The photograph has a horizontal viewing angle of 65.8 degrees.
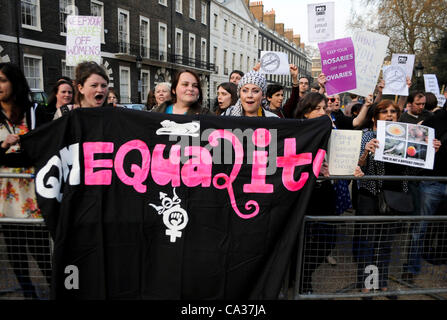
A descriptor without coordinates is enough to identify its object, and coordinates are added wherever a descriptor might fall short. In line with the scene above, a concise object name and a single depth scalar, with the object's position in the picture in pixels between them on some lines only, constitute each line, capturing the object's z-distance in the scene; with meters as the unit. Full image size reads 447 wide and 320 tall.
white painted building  36.66
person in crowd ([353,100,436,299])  3.00
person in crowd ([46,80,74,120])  4.52
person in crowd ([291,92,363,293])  2.90
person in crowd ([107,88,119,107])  5.88
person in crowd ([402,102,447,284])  3.74
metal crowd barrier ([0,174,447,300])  2.76
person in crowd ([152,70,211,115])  3.44
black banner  2.63
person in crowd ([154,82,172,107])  4.82
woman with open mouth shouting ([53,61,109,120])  3.18
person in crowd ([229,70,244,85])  6.20
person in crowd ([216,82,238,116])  4.80
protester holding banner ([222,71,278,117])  3.38
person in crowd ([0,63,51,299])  2.72
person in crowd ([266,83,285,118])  4.83
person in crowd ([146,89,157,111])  5.68
